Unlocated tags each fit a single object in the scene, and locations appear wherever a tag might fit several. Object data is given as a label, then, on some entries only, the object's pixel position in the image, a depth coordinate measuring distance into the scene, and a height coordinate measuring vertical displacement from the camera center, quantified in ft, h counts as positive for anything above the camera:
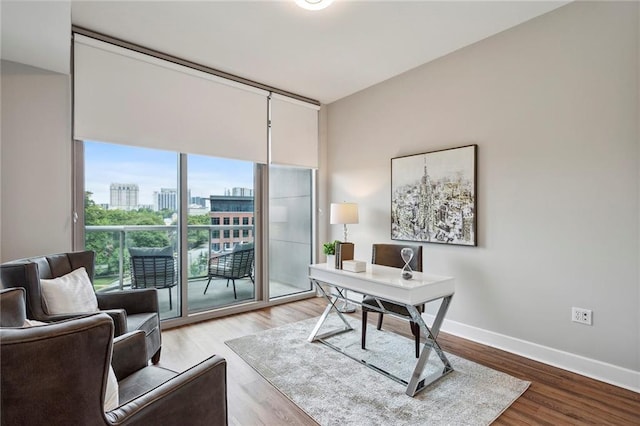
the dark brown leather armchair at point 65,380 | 2.64 -1.42
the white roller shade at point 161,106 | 9.48 +3.68
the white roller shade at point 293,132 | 13.85 +3.66
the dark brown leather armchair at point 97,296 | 6.29 -1.97
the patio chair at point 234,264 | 12.70 -2.02
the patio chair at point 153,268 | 11.01 -1.86
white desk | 7.30 -1.89
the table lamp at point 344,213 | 12.14 +0.03
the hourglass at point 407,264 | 8.29 -1.31
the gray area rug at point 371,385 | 6.40 -3.95
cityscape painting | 10.33 +0.59
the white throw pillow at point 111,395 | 3.55 -2.04
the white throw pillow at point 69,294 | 6.66 -1.72
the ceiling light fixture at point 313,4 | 8.02 +5.25
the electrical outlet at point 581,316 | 8.07 -2.58
